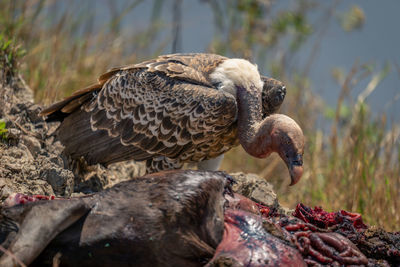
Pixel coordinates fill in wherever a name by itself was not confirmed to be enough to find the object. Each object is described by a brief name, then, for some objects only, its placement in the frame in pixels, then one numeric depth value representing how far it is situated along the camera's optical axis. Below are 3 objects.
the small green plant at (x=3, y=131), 9.34
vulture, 9.92
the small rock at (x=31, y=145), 10.43
